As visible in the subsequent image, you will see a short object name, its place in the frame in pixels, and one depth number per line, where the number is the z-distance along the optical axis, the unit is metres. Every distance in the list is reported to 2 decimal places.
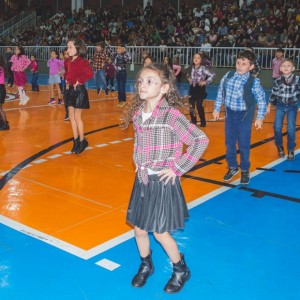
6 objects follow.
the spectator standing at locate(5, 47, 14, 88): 17.23
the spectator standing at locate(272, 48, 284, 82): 13.87
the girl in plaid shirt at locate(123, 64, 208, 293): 2.79
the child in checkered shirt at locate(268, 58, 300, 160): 6.31
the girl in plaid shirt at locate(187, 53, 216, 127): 8.65
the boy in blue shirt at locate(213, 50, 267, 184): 5.15
